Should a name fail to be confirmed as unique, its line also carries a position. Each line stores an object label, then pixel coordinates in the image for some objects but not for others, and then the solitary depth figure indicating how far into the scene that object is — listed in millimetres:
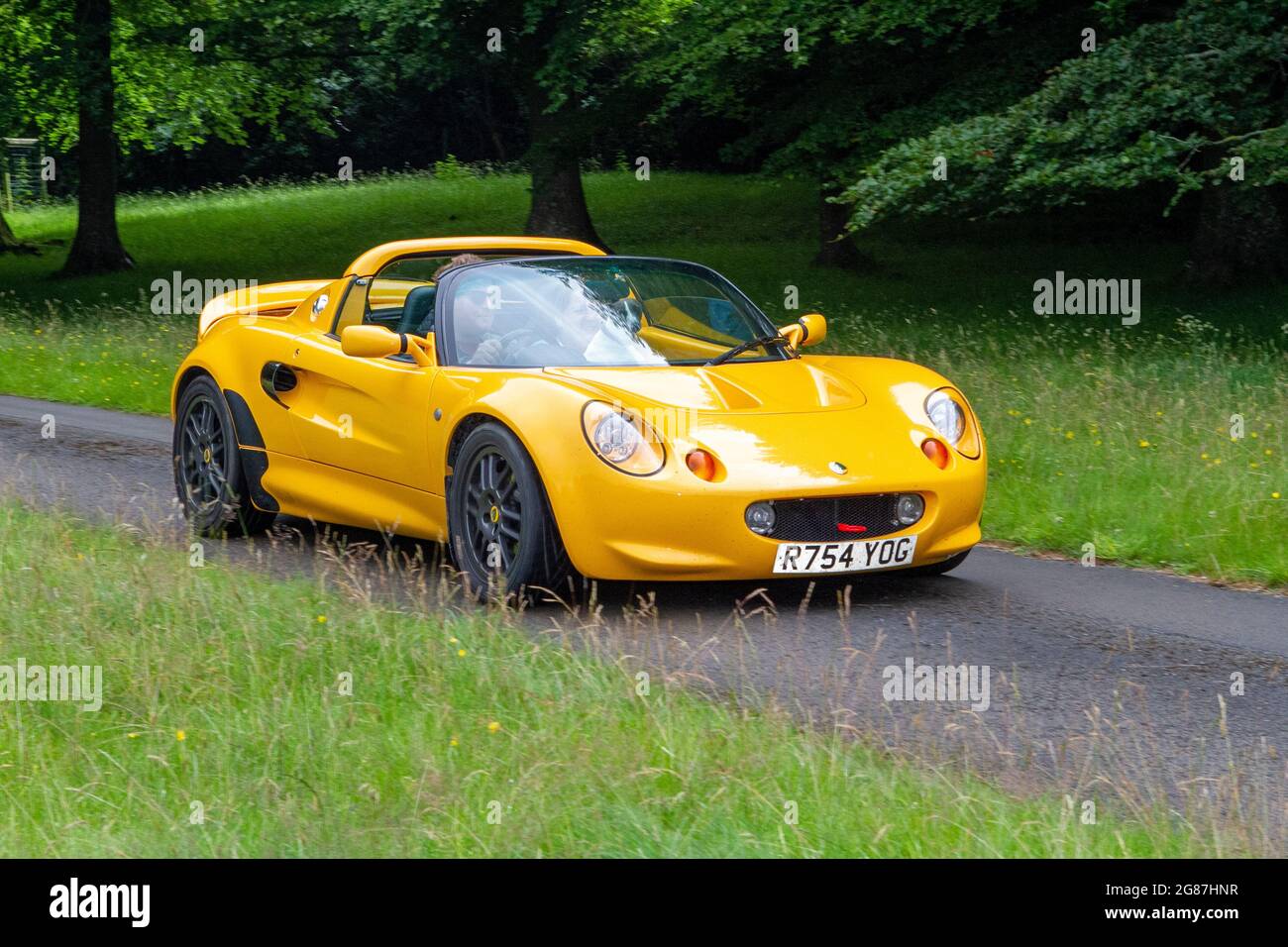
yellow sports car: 6336
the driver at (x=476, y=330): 7266
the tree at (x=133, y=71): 24797
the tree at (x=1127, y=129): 14422
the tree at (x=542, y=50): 21688
